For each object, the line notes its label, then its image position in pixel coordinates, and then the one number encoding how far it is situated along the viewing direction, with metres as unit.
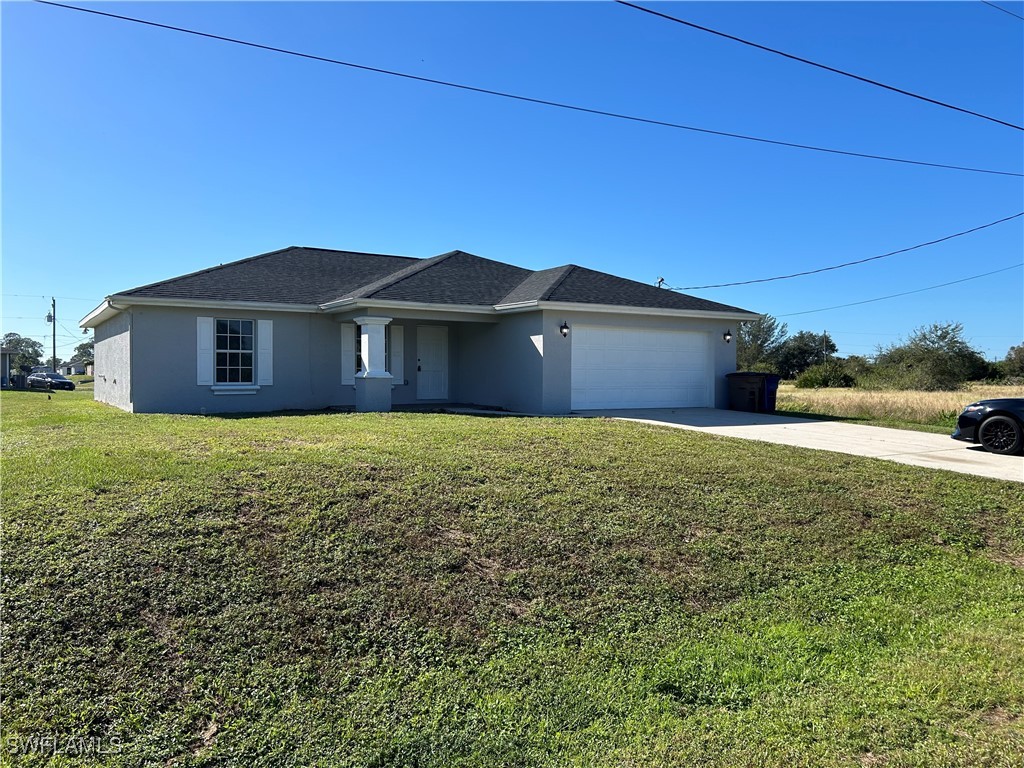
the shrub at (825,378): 36.03
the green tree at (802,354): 54.75
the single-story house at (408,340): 13.85
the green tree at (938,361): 32.25
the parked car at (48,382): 34.97
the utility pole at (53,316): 54.99
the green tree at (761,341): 53.72
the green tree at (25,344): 95.23
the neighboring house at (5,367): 37.01
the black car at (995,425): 10.06
